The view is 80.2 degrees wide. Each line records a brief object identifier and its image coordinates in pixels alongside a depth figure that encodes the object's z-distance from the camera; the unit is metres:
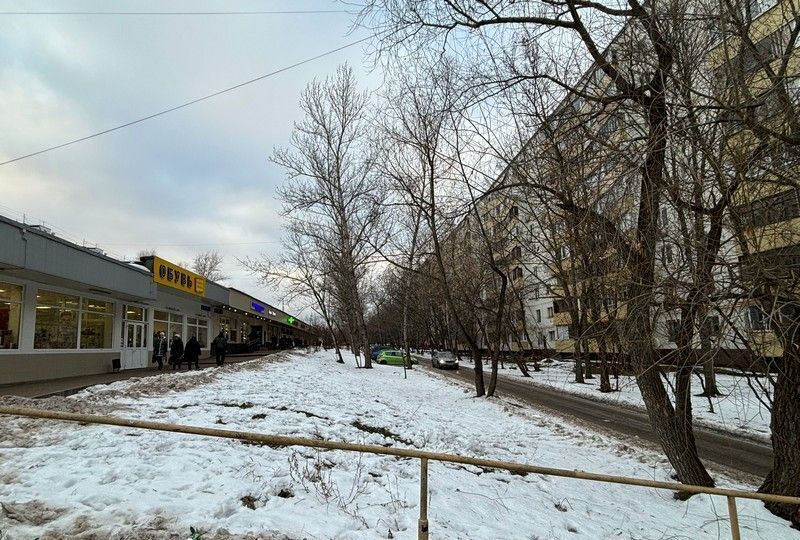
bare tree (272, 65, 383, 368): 26.44
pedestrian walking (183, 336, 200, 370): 19.50
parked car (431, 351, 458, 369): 36.04
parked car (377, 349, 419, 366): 40.03
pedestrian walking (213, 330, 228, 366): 22.70
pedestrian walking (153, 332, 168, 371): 20.77
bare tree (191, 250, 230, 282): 81.75
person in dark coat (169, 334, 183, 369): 20.33
